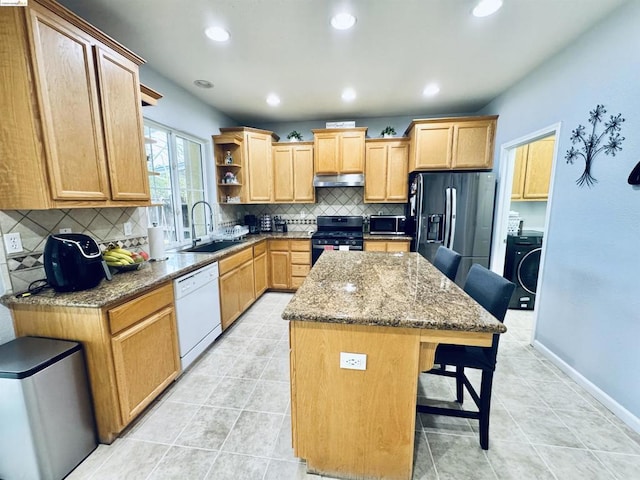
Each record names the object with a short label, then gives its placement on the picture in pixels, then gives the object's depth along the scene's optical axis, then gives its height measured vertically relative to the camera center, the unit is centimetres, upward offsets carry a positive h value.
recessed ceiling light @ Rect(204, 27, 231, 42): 192 +127
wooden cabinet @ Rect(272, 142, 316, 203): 400 +48
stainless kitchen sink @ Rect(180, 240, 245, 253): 291 -49
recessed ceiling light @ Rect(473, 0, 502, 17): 165 +126
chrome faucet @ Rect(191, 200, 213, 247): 303 -31
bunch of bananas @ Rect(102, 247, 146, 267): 180 -37
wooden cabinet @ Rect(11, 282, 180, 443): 141 -79
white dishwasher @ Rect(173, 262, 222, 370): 204 -90
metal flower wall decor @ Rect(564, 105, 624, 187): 175 +44
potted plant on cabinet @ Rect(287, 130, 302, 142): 403 +104
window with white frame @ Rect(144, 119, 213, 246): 269 +29
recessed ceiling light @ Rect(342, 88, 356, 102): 303 +131
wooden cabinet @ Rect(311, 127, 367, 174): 379 +79
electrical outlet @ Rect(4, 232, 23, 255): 147 -21
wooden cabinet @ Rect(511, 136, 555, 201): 344 +44
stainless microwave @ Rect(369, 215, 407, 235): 381 -30
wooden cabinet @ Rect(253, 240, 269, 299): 353 -89
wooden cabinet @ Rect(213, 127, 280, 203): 374 +59
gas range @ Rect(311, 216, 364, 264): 373 -45
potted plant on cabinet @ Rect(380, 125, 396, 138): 386 +105
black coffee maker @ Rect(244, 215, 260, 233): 425 -28
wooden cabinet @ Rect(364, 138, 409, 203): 380 +49
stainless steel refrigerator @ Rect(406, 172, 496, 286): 322 -11
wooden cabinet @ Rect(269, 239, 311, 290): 388 -84
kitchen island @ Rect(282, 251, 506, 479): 111 -74
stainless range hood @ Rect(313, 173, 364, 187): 385 +35
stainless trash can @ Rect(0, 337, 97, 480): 120 -98
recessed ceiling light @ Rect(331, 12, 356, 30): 179 +127
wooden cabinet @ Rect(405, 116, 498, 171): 334 +79
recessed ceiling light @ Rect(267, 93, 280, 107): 317 +131
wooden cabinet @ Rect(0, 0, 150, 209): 128 +52
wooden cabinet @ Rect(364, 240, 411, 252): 365 -57
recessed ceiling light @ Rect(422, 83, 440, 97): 293 +131
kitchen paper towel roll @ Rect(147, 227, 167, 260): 225 -32
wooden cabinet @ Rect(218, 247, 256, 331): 269 -91
